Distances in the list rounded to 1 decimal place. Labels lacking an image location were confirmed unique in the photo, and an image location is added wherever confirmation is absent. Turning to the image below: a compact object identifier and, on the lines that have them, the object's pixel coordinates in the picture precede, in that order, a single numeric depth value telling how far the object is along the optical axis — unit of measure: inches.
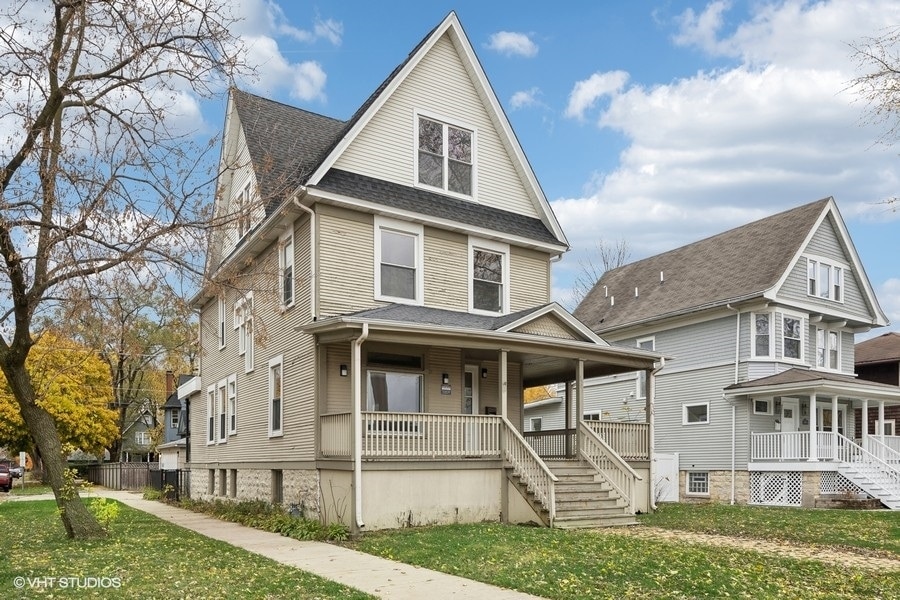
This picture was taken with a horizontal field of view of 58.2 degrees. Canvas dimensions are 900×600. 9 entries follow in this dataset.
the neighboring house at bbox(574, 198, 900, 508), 946.1
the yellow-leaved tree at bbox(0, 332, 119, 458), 1669.5
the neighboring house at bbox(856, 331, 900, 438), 1216.8
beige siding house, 611.5
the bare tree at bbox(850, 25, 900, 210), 604.7
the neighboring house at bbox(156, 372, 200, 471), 1186.6
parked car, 1540.4
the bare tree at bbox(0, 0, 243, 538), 481.1
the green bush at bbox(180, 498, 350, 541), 571.8
